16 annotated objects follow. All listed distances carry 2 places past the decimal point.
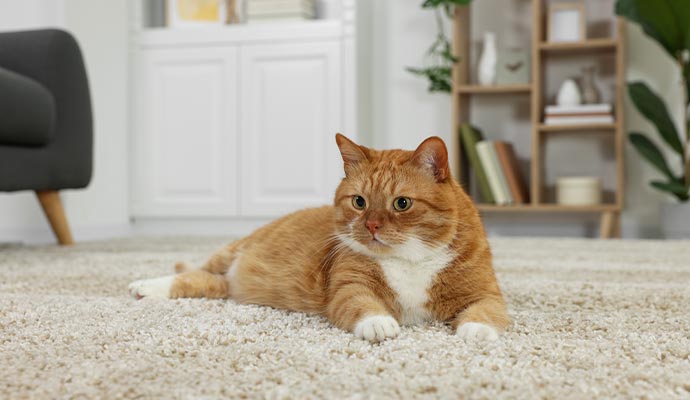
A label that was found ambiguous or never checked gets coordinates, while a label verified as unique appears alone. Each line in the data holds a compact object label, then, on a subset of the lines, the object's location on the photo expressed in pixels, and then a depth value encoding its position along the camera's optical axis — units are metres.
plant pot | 2.81
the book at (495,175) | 3.03
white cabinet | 3.21
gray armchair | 1.86
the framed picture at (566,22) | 3.05
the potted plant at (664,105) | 2.74
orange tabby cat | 0.88
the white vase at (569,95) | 3.02
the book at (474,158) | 3.04
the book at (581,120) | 2.93
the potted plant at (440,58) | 3.04
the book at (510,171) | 3.04
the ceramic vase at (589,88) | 3.06
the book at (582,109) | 2.94
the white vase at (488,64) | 3.15
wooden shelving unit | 2.91
